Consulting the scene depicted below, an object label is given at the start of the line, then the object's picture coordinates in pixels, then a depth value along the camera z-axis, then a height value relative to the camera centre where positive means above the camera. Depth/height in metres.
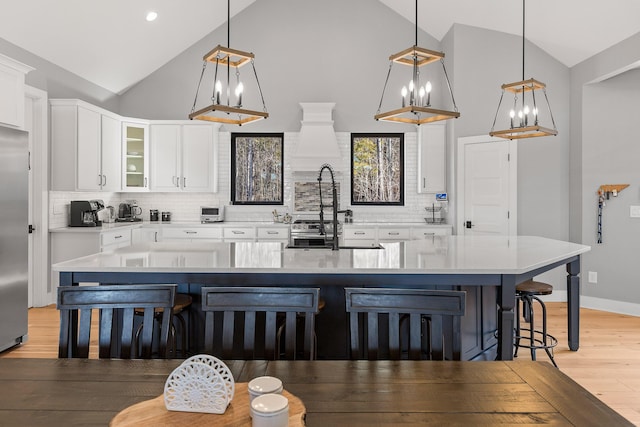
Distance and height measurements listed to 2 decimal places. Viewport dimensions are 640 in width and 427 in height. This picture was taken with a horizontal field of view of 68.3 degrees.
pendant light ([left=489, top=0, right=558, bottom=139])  3.56 +0.76
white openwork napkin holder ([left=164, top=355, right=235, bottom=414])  1.19 -0.45
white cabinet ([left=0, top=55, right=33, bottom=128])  4.02 +1.06
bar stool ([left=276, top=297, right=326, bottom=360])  2.76 -0.64
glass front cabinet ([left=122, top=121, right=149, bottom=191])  6.55 +0.79
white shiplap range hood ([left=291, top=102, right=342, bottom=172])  6.56 +1.03
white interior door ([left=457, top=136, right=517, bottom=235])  5.94 +0.37
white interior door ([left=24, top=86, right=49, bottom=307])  5.25 +0.16
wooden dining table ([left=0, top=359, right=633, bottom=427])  1.21 -0.52
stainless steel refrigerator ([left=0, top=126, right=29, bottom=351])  3.80 -0.19
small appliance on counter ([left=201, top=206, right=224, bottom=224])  6.82 -0.02
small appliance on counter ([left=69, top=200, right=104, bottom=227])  5.72 -0.01
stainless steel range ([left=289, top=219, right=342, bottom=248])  6.18 -0.24
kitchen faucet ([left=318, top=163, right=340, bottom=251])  3.42 -0.09
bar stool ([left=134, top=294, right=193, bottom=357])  2.87 -0.62
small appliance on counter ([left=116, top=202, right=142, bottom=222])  6.83 +0.00
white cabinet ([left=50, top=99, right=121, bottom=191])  5.44 +0.80
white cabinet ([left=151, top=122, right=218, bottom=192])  6.71 +0.84
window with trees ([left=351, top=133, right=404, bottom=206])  7.05 +0.68
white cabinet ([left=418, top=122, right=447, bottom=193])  6.66 +0.83
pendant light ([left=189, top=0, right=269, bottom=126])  3.04 +1.01
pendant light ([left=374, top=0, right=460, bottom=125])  3.04 +0.88
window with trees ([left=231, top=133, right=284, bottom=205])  7.09 +0.71
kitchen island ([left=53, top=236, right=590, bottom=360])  2.80 -0.34
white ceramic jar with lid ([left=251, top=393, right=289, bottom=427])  1.06 -0.45
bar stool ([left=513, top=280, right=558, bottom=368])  3.63 -0.63
